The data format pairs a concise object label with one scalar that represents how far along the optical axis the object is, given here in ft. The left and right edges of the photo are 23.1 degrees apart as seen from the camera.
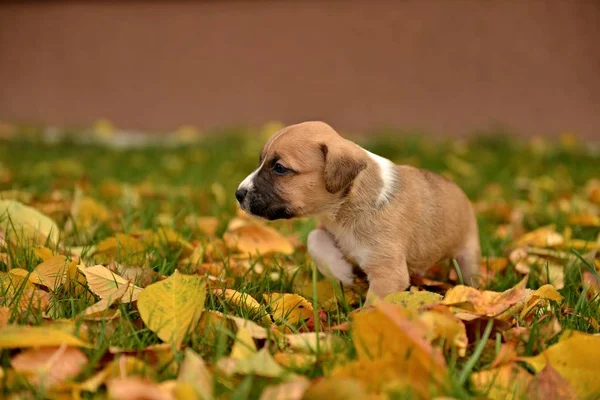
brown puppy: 4.18
